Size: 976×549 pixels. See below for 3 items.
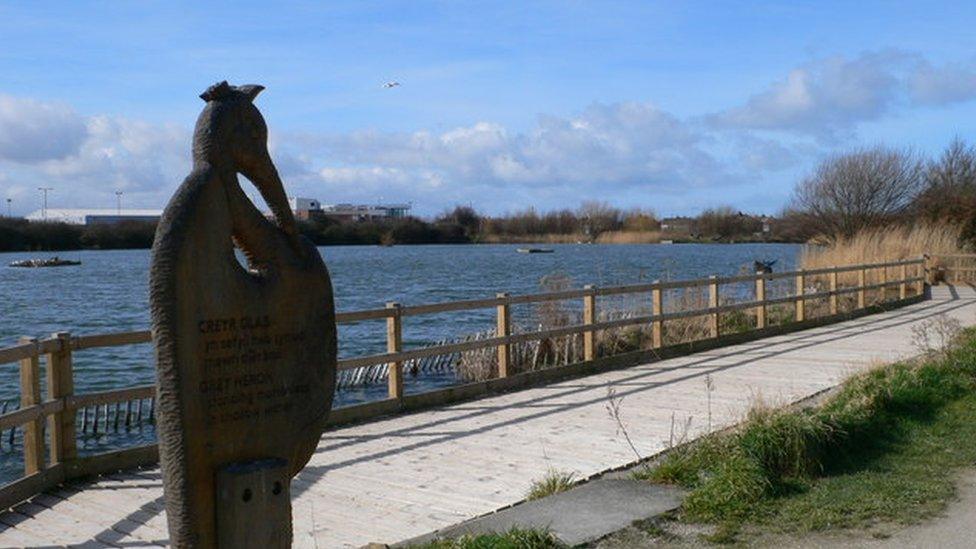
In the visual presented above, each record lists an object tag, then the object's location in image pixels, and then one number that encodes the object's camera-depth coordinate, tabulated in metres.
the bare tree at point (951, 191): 47.09
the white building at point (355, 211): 64.43
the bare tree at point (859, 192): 53.38
